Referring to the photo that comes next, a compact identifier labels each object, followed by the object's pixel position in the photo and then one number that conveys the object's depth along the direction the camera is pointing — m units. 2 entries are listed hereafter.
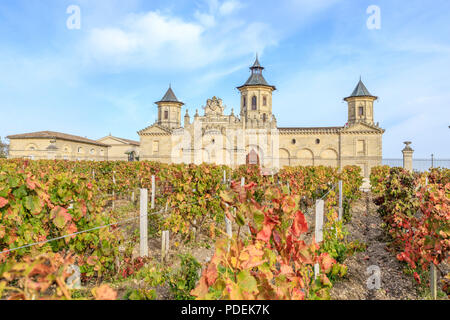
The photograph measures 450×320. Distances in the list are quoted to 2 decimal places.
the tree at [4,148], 49.97
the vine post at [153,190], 9.73
